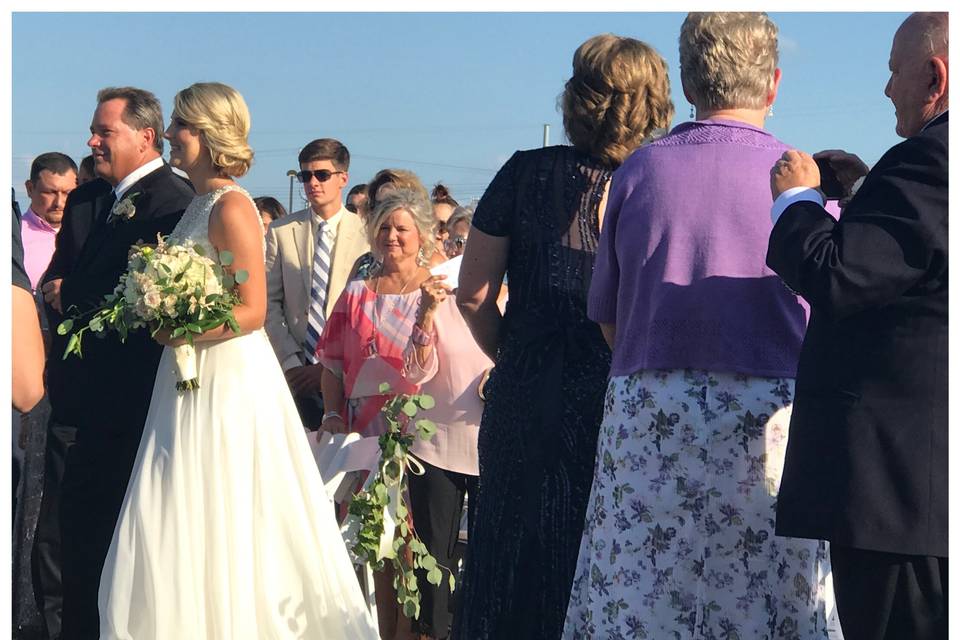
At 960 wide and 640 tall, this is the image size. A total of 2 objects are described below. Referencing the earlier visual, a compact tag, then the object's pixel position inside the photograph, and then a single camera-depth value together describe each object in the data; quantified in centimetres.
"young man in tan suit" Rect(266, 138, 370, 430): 781
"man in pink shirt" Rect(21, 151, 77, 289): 910
